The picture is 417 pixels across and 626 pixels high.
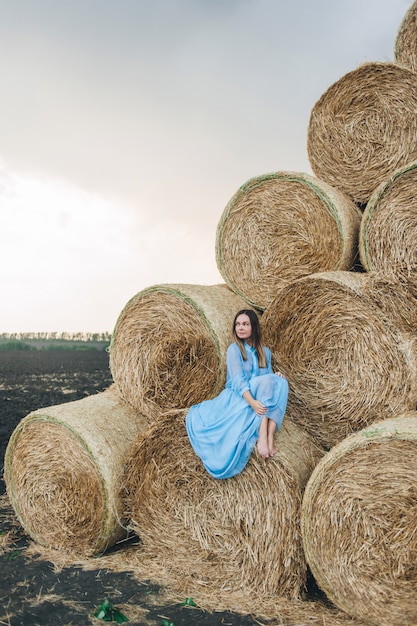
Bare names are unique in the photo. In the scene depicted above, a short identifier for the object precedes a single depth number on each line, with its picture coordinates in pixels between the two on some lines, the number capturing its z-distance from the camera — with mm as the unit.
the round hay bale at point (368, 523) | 3693
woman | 4316
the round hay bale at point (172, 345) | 4969
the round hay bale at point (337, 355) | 4410
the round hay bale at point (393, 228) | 4816
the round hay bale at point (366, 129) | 5477
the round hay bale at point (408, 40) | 6469
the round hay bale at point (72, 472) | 4836
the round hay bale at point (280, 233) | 5117
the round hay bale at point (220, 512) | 4195
